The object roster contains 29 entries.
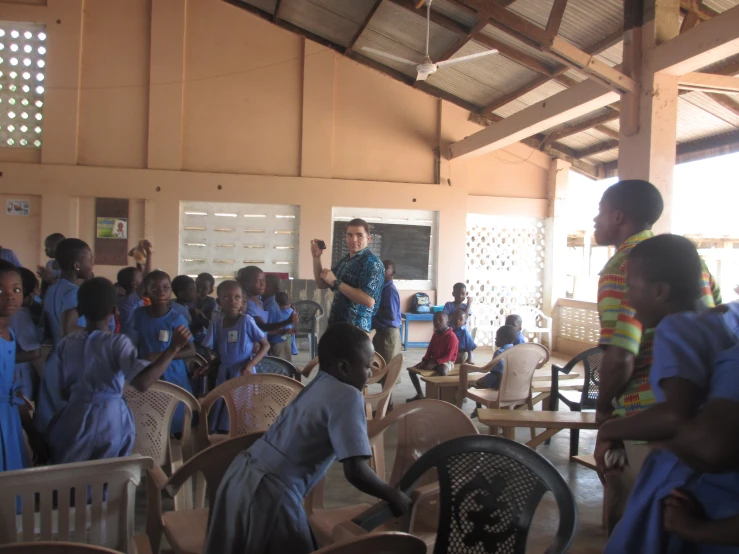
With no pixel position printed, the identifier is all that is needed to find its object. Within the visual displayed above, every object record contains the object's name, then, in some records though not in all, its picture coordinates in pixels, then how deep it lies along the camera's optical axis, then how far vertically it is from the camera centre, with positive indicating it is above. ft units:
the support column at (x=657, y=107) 15.71 +4.70
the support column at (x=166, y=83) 27.53 +8.36
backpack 29.60 -1.95
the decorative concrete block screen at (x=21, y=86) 27.02 +7.74
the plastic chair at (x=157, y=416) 8.08 -2.28
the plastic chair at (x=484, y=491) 4.89 -1.95
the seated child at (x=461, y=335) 18.28 -2.18
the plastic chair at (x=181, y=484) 5.56 -2.34
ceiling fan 17.75 +6.28
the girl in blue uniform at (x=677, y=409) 3.26 -0.80
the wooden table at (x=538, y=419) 9.07 -2.40
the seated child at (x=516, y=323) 16.63 -1.61
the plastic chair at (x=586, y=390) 12.71 -2.67
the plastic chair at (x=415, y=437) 6.62 -2.08
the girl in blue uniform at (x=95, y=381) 6.87 -1.55
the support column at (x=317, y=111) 28.99 +7.67
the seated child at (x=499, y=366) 14.94 -2.46
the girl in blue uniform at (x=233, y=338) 11.02 -1.55
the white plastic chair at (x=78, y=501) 4.69 -2.15
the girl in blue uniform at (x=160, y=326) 10.61 -1.34
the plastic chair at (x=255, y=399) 8.38 -2.06
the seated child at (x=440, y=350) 16.87 -2.46
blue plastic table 29.14 -2.96
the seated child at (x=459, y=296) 20.76 -1.03
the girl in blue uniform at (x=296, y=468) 4.74 -1.76
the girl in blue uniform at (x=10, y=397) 6.74 -1.76
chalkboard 29.55 +0.99
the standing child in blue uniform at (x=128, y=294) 12.97 -0.97
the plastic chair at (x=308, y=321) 23.28 -2.45
